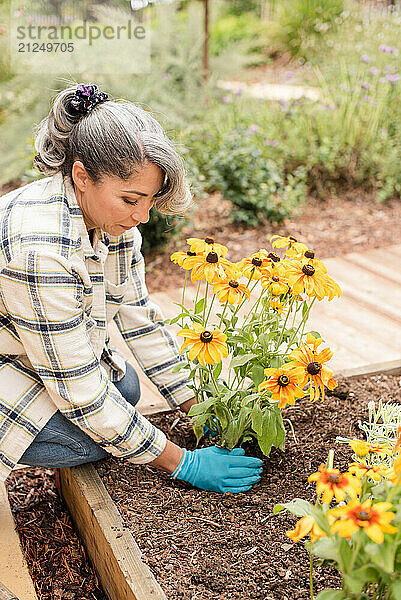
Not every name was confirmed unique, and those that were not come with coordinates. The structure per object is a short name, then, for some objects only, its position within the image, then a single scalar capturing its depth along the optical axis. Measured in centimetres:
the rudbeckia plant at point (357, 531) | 89
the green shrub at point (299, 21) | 895
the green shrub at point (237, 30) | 974
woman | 140
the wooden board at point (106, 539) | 126
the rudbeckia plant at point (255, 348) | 138
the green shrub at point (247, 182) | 359
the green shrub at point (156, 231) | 322
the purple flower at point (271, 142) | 413
